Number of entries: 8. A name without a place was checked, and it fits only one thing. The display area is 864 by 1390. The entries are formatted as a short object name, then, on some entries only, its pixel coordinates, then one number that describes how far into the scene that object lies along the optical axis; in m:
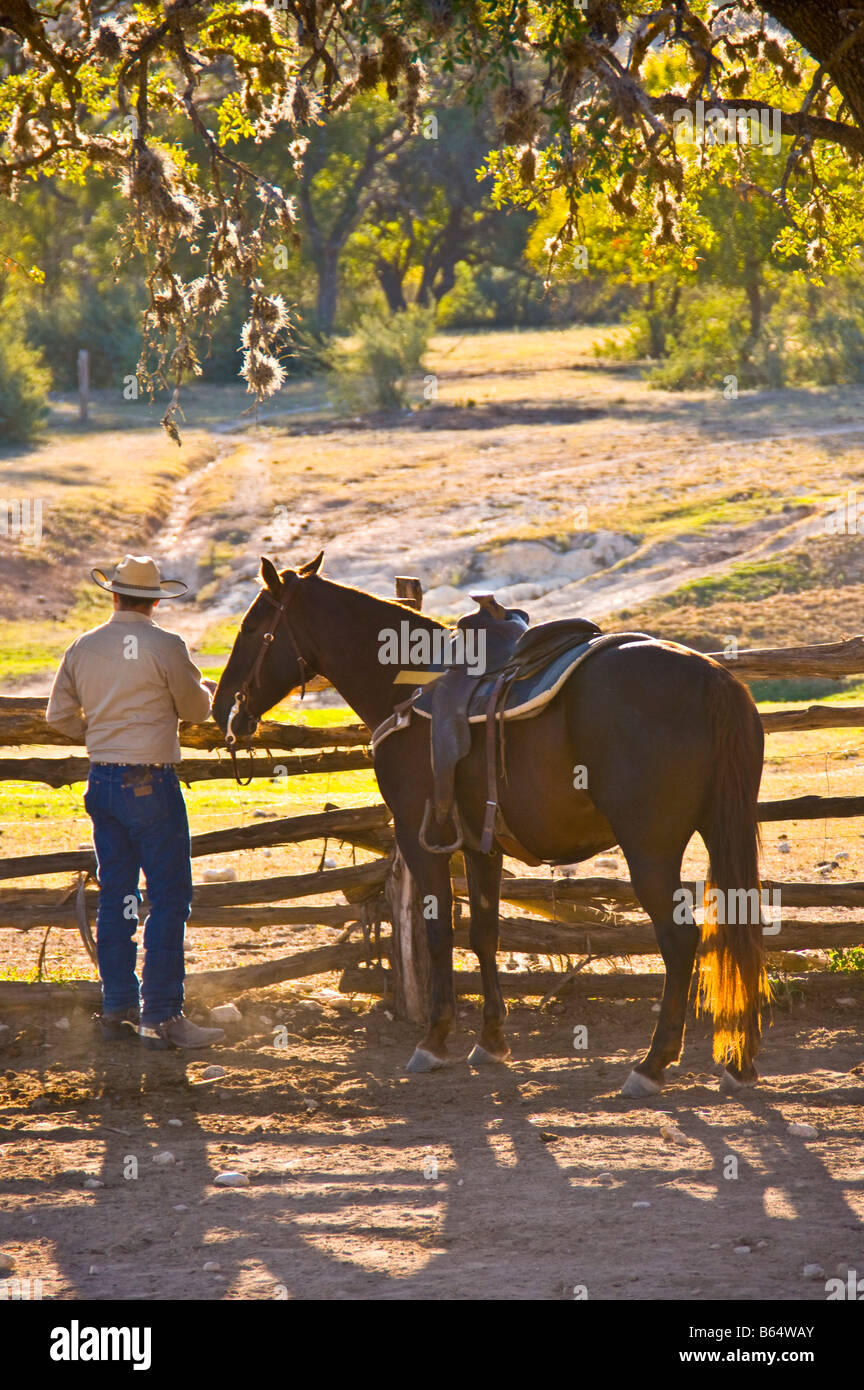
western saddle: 12.23
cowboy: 13.02
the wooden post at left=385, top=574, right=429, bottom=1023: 14.31
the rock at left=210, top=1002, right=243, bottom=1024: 14.38
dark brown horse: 11.39
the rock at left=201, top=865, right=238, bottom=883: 19.67
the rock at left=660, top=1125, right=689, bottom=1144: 10.88
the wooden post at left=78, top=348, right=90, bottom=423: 69.06
